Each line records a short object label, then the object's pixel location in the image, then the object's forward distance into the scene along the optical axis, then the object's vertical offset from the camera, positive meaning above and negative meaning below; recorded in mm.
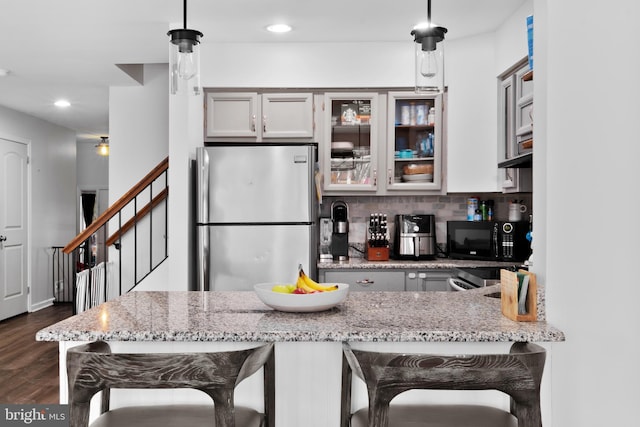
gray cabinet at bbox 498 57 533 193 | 3238 +519
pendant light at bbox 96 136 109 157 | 7195 +742
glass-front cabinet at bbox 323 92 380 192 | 3977 +473
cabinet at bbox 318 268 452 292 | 3785 -493
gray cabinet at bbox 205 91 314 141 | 3939 +651
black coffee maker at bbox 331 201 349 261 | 4004 -238
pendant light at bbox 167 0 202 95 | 1942 +522
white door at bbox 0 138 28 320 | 6188 -270
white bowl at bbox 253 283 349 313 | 1802 -309
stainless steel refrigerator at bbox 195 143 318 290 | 3617 -99
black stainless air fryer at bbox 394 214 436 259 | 4043 -238
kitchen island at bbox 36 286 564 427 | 1578 -368
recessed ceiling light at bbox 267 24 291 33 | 3558 +1166
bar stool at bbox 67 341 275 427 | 1278 -395
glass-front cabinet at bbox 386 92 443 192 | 3975 +474
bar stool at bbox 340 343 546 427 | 1272 -394
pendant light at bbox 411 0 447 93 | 1891 +525
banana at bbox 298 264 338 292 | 1961 -287
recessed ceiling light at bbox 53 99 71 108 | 5867 +1109
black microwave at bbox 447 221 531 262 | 3637 -230
